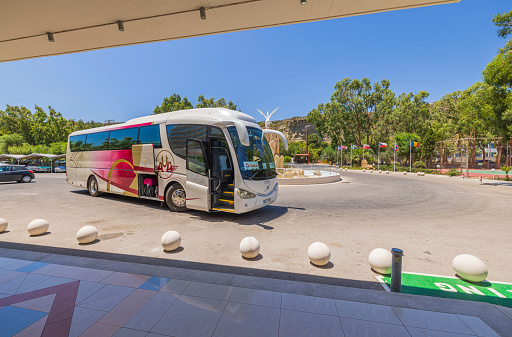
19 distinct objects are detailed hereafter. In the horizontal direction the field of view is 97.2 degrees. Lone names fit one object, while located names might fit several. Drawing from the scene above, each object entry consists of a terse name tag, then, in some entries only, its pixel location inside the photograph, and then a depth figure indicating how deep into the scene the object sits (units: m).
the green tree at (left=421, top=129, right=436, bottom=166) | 41.19
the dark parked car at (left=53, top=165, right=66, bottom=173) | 35.62
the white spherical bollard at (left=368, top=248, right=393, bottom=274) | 3.92
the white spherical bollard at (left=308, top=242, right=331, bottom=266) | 4.12
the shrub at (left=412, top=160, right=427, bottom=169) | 36.48
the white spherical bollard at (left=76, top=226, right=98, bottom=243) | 5.20
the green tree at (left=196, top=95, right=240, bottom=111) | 52.59
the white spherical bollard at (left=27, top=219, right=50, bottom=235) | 5.75
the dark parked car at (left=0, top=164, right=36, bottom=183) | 18.49
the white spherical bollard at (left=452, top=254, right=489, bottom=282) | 3.60
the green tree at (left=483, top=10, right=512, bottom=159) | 15.41
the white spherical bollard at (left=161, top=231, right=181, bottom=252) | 4.73
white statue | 24.33
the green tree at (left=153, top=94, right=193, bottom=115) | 49.96
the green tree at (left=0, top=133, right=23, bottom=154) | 46.34
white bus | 7.25
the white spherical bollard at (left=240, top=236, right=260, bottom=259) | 4.42
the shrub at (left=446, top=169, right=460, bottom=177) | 27.05
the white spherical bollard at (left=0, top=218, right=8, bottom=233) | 5.99
